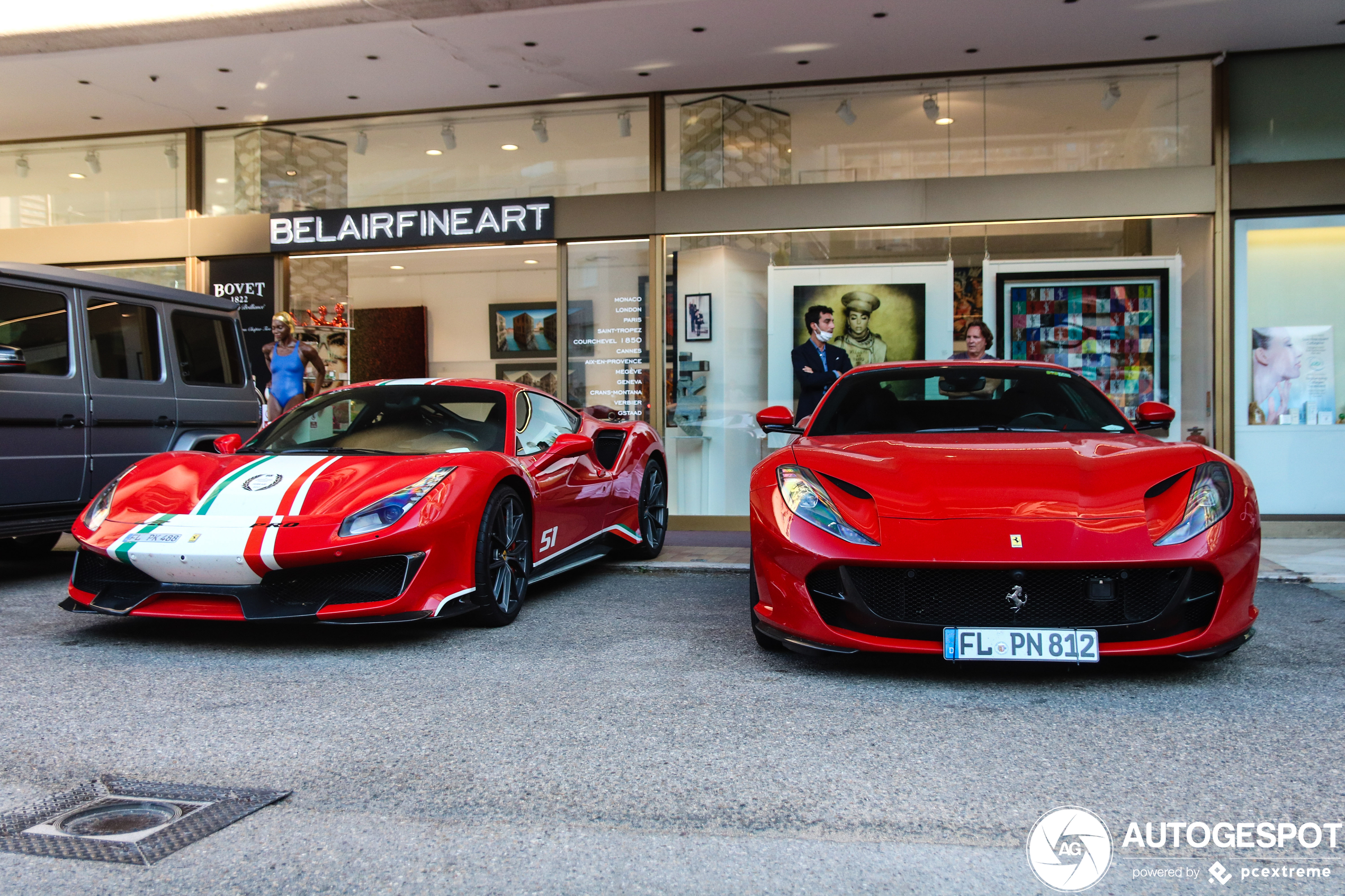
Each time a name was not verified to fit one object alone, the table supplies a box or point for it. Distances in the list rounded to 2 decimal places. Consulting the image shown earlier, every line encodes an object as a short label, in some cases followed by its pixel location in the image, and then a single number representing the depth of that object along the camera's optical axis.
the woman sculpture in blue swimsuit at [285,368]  9.66
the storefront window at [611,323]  9.88
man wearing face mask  8.41
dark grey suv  5.86
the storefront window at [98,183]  11.02
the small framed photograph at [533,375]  10.27
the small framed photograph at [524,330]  10.29
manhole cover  2.32
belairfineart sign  9.91
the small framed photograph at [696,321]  9.75
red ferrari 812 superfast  3.45
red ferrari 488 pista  4.16
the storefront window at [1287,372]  8.87
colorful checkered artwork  9.09
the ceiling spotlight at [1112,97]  8.98
